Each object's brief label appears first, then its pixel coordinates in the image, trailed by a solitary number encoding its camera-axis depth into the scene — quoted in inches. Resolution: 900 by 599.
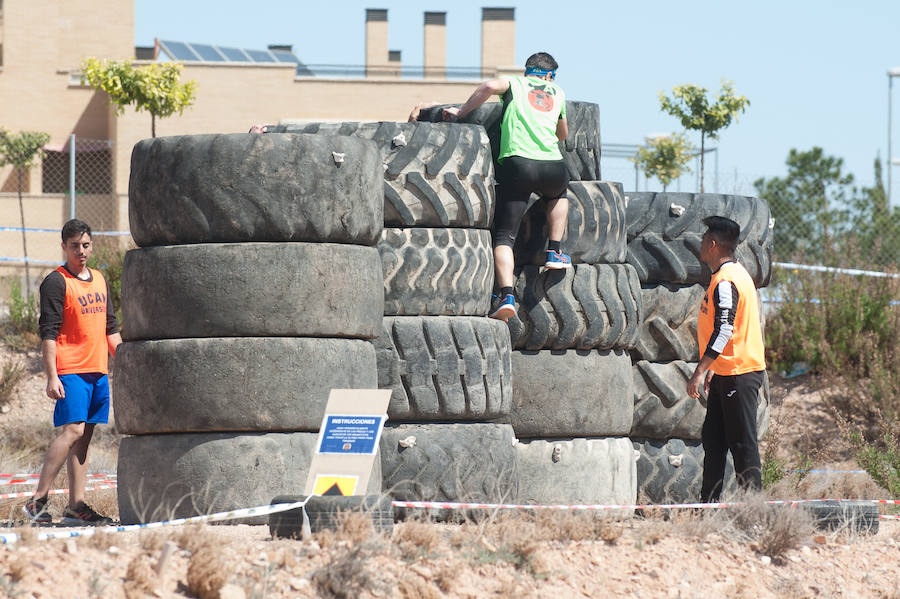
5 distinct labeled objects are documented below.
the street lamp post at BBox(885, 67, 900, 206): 1897.4
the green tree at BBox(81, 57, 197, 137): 1659.7
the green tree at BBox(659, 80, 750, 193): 1684.3
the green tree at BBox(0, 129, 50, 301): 2058.3
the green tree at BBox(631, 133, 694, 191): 1943.9
